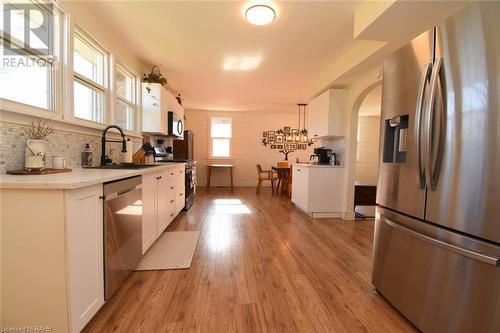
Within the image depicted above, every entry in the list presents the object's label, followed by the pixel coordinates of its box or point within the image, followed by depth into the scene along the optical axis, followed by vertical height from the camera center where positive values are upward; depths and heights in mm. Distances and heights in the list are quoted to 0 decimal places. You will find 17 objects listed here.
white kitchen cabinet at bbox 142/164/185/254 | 2135 -556
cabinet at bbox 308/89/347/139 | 3867 +865
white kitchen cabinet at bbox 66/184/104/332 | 1128 -569
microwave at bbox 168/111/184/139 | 3994 +581
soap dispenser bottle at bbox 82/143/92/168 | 2162 -45
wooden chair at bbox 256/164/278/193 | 6082 -533
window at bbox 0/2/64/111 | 1446 +725
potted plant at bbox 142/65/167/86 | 3465 +1251
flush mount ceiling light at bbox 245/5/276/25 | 2053 +1391
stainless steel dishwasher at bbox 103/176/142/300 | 1439 -568
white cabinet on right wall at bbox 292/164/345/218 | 3916 -563
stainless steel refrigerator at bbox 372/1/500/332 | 976 -72
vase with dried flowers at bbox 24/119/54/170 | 1448 +29
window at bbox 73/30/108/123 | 2146 +772
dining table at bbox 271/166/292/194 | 5843 -540
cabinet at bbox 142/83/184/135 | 3471 +749
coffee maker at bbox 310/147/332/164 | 4324 +97
